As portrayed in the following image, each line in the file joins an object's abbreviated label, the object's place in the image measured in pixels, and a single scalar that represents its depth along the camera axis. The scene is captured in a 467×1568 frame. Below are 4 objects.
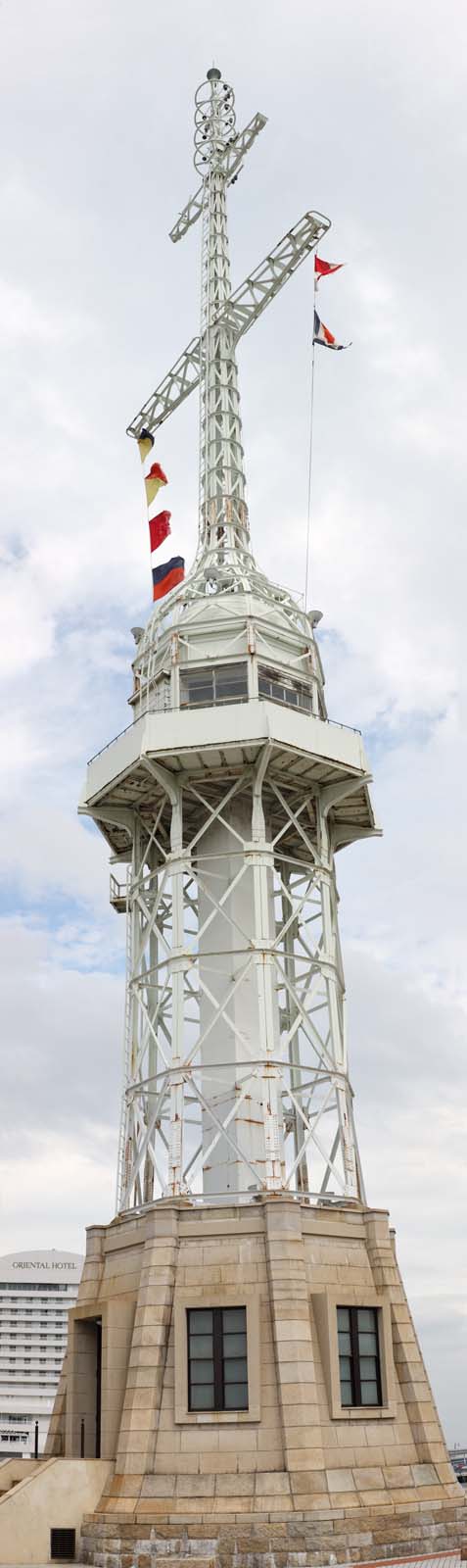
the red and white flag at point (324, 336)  46.69
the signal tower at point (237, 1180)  29.84
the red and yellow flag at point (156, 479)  47.41
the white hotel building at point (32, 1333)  179.62
